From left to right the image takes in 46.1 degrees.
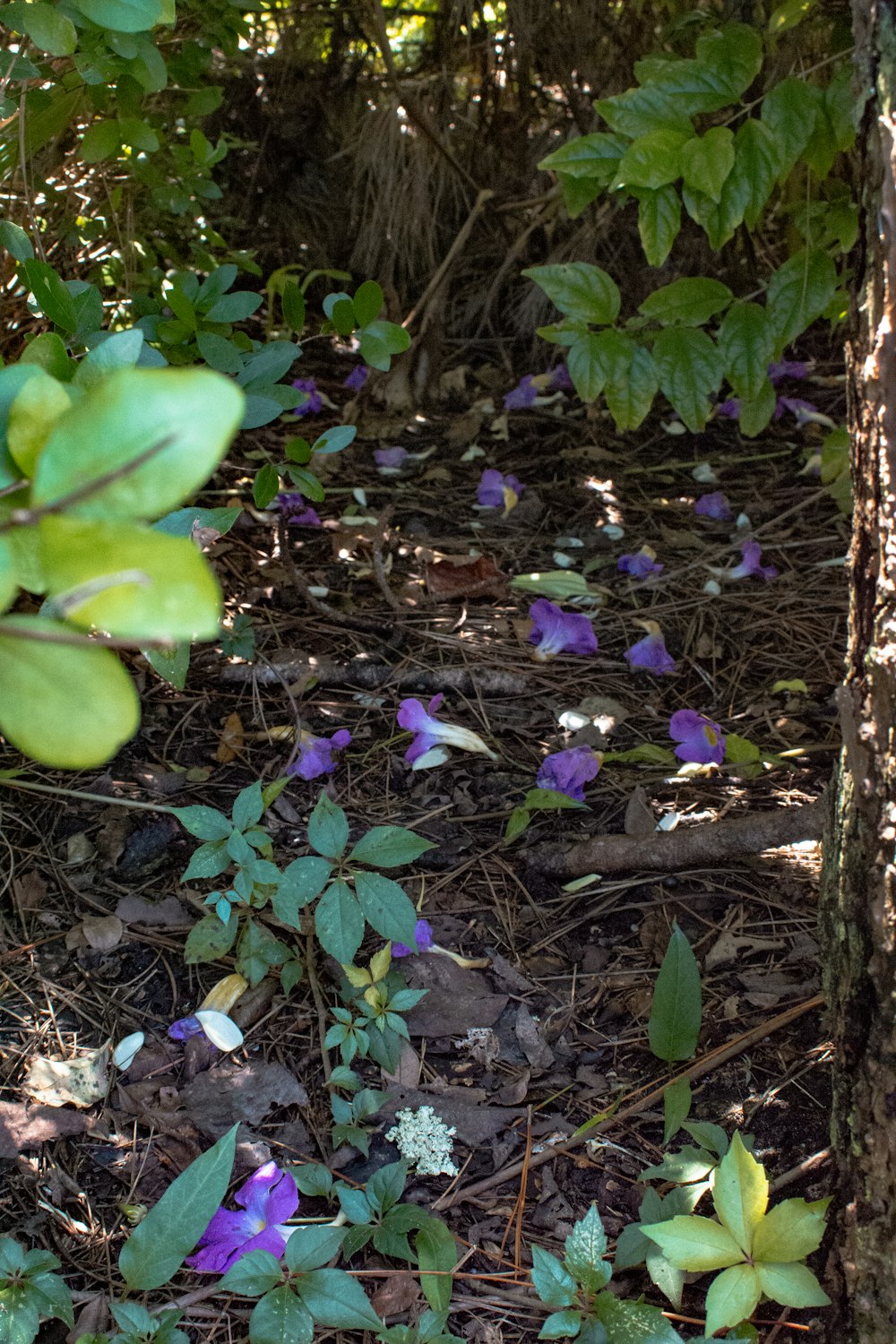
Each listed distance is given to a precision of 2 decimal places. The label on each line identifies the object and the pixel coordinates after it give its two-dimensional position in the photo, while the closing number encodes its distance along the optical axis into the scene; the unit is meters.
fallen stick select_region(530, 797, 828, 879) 1.59
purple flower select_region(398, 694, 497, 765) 1.87
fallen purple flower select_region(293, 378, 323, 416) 3.18
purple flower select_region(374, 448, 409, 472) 3.10
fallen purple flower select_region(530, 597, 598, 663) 2.16
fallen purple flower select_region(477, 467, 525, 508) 2.88
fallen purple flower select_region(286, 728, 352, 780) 1.78
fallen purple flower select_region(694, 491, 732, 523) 2.83
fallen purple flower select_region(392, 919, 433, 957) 1.49
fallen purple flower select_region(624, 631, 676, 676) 2.14
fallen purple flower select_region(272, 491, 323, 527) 2.62
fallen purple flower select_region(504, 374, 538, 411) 3.43
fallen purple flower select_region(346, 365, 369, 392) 3.45
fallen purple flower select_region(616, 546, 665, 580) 2.52
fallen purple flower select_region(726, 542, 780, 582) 2.48
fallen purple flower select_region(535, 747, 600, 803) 1.75
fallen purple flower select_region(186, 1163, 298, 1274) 1.14
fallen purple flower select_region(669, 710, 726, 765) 1.82
